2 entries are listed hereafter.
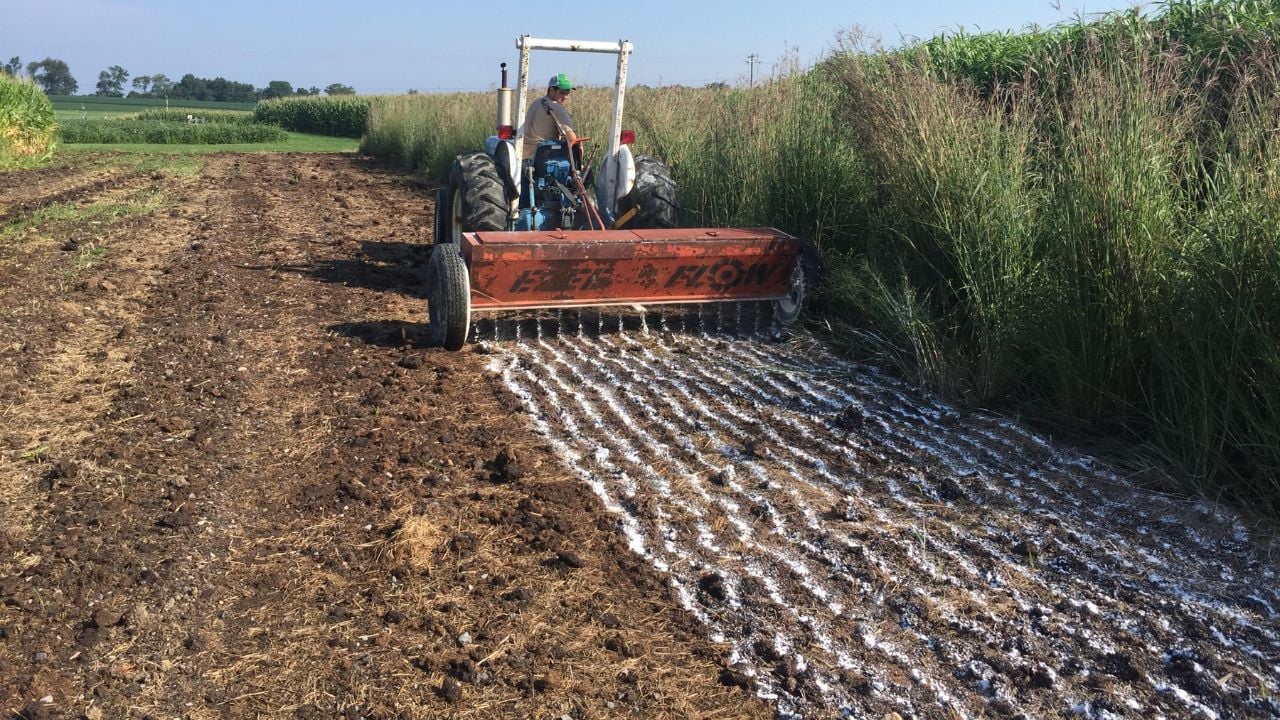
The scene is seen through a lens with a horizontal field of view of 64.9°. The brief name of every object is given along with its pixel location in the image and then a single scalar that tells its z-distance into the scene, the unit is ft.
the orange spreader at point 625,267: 19.52
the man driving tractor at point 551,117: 24.84
